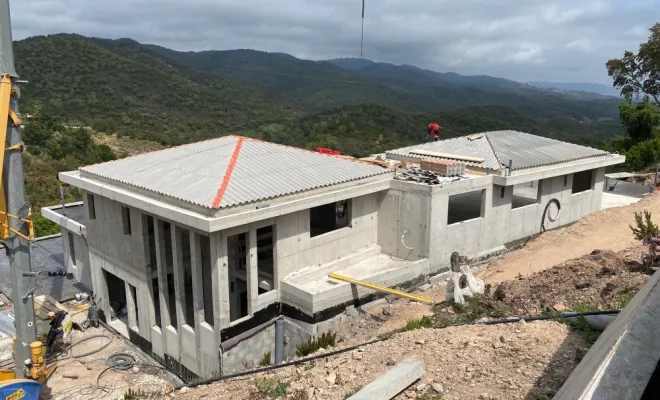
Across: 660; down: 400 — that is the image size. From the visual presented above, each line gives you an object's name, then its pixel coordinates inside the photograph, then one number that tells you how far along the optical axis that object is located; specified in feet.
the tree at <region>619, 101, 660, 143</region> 149.79
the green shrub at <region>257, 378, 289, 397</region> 30.48
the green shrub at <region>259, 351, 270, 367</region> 53.75
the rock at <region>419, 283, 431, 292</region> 65.09
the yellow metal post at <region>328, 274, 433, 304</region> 55.31
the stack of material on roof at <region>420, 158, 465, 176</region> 70.49
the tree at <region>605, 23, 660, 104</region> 164.14
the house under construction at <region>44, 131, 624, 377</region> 54.29
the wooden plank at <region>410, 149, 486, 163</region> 76.64
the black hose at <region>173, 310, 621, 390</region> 33.96
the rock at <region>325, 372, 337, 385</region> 30.57
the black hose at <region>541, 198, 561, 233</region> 81.30
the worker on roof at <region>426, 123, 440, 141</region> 95.86
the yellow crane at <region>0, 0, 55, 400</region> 41.37
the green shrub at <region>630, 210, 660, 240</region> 59.26
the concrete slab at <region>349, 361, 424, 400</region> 26.02
